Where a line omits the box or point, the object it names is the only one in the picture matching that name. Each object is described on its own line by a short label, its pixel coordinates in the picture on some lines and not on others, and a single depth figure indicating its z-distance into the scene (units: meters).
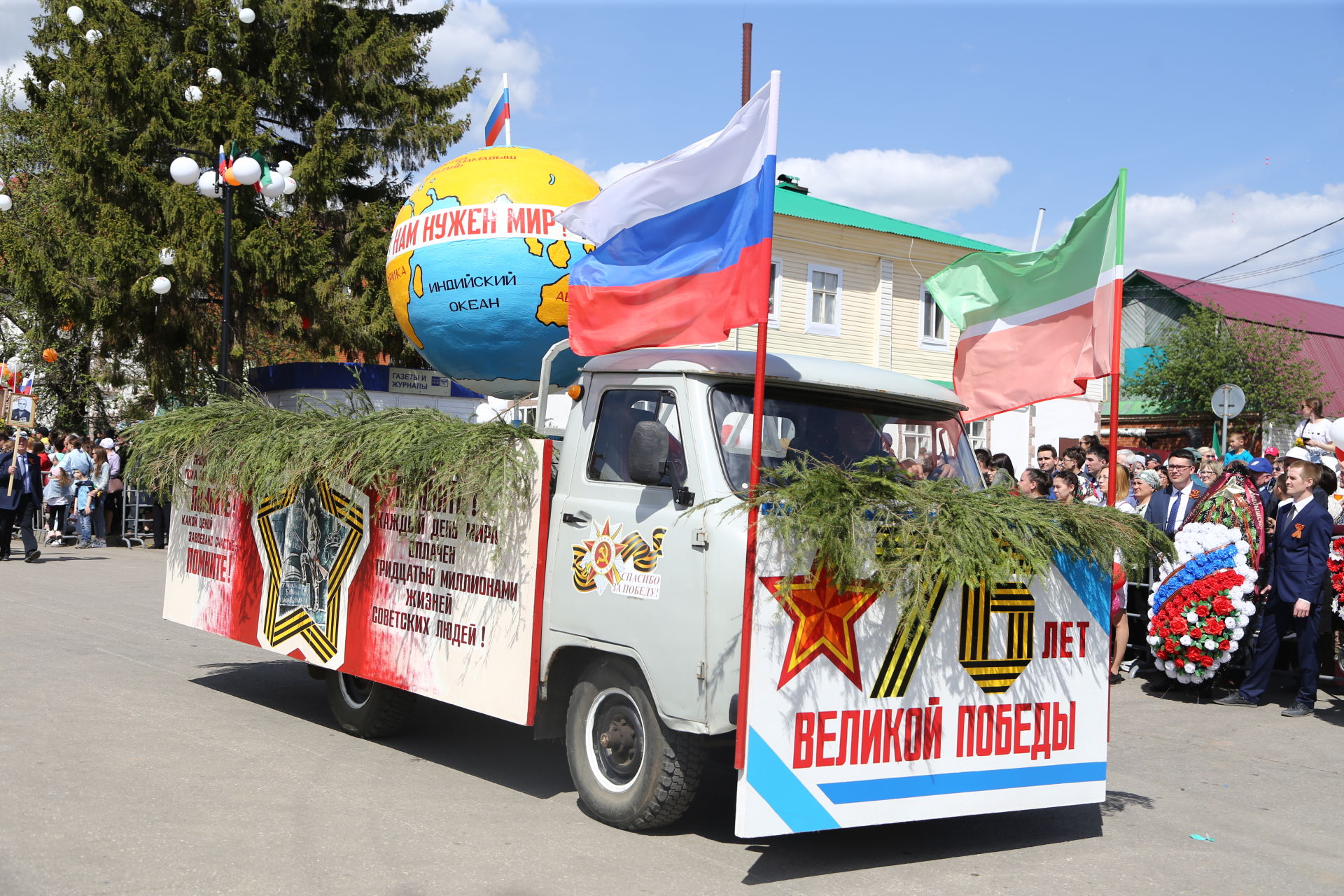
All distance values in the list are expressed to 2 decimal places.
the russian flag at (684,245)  5.34
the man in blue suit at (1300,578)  9.02
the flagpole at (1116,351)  6.13
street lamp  15.98
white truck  4.97
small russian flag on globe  8.32
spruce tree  22.52
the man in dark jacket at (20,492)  17.59
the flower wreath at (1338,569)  9.19
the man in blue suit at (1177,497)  10.75
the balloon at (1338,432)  11.23
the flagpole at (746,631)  4.77
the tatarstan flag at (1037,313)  6.81
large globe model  7.03
